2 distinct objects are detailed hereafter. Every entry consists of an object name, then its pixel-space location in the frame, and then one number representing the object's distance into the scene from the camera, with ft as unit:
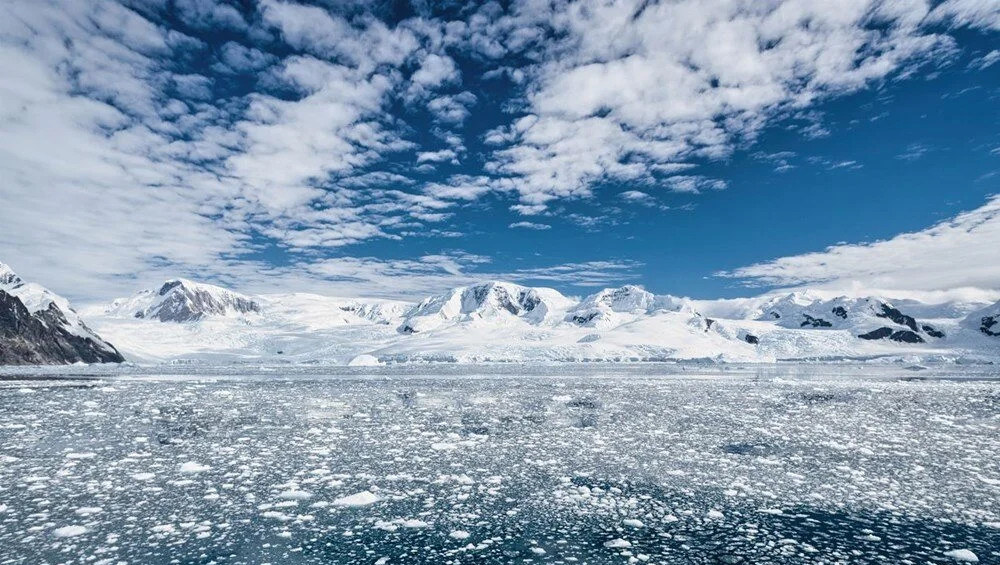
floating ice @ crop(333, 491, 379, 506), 28.68
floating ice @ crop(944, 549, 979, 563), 21.43
